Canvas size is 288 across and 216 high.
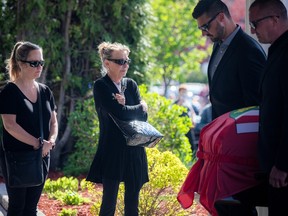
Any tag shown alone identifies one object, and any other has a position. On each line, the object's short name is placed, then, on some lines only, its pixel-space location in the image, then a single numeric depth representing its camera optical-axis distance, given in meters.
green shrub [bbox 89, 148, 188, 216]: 9.83
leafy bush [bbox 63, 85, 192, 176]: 14.49
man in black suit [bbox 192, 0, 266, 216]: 6.84
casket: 6.10
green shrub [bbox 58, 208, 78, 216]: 10.99
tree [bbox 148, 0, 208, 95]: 32.67
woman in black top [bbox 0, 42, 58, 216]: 8.19
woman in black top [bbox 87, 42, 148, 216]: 8.38
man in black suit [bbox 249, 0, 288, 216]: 5.64
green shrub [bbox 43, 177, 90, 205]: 12.09
